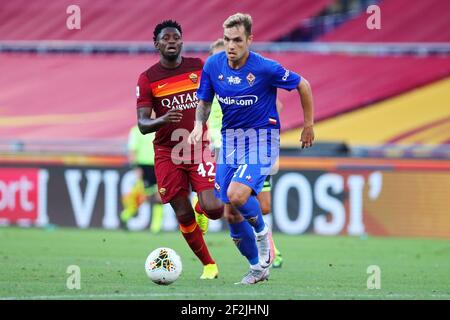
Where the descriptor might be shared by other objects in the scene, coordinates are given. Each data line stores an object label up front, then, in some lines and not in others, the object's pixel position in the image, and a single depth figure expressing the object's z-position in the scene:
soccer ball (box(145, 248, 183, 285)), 19.44
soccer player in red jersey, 20.78
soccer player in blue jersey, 19.36
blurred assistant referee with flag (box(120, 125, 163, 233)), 34.28
